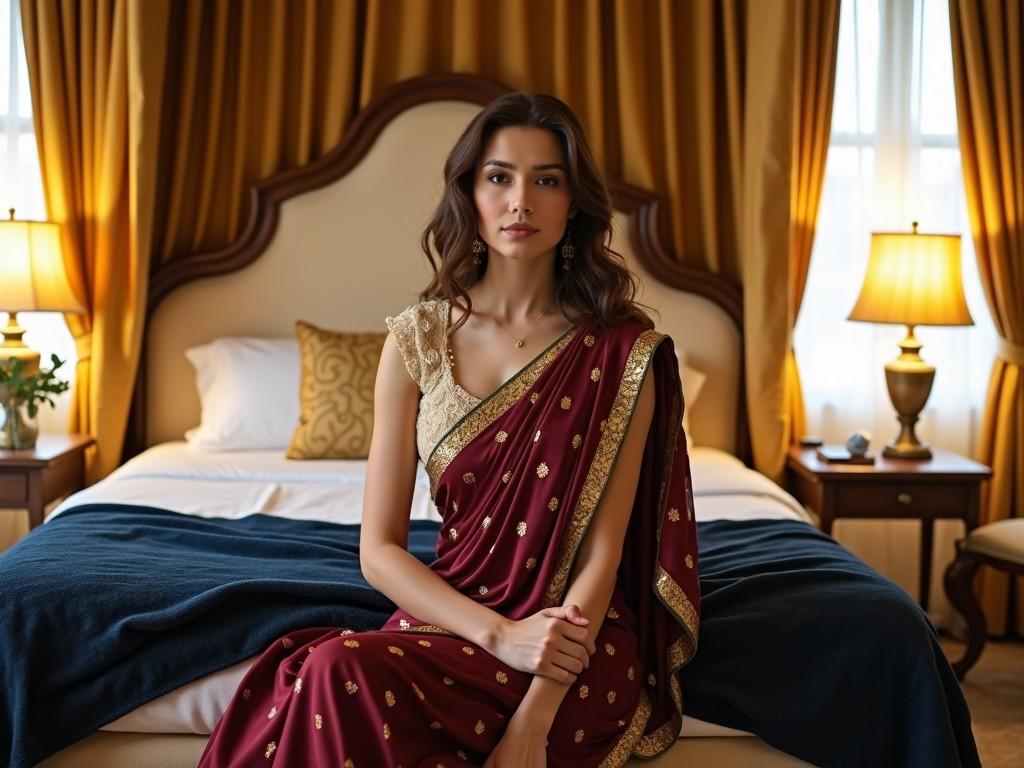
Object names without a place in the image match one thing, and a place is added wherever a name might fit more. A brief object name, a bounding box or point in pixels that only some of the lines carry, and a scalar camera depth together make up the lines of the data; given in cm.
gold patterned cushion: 362
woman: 194
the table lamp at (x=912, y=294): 369
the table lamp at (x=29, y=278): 359
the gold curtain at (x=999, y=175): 396
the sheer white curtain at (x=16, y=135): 390
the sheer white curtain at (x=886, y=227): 407
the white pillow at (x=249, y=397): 375
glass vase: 355
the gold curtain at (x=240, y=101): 397
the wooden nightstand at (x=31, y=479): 341
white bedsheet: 307
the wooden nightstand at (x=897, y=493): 359
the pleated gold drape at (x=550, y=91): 395
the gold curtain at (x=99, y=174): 378
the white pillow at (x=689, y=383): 391
